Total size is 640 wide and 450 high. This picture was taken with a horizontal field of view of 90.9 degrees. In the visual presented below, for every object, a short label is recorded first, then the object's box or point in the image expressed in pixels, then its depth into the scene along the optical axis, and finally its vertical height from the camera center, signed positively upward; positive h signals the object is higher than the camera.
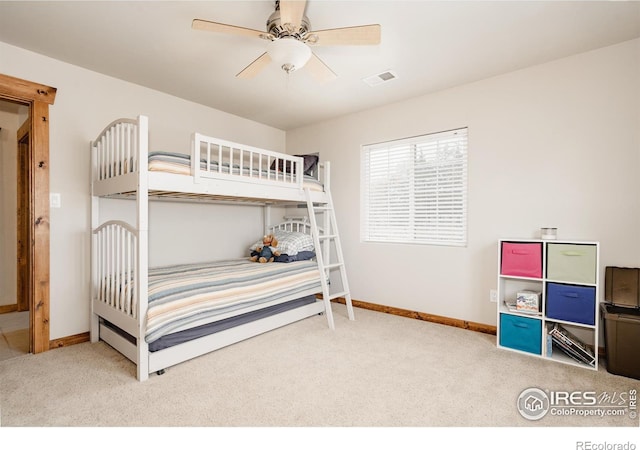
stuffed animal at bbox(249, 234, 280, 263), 3.45 -0.33
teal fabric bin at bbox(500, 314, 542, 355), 2.41 -0.87
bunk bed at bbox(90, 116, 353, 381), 2.06 -0.45
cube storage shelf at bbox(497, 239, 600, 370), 2.23 -0.53
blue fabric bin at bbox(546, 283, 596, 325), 2.22 -0.58
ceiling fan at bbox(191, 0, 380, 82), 1.74 +1.09
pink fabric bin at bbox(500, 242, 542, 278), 2.45 -0.29
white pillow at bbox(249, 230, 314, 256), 3.47 -0.24
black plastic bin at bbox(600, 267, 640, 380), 2.04 -0.65
